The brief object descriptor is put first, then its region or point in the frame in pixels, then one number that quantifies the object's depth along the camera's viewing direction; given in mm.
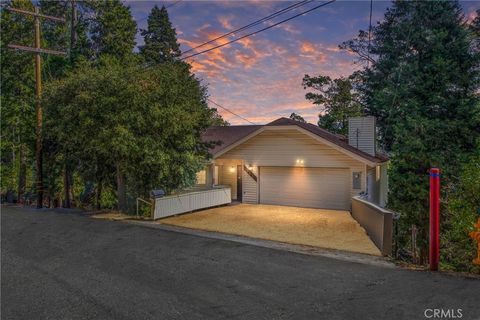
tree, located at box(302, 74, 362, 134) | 32312
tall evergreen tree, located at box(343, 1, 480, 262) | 20652
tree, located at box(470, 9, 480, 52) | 24881
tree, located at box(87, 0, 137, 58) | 26344
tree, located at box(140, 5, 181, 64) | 37438
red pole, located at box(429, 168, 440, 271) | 6980
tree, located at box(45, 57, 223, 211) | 14383
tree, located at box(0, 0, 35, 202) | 25281
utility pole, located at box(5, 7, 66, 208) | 18312
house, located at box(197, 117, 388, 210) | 17625
